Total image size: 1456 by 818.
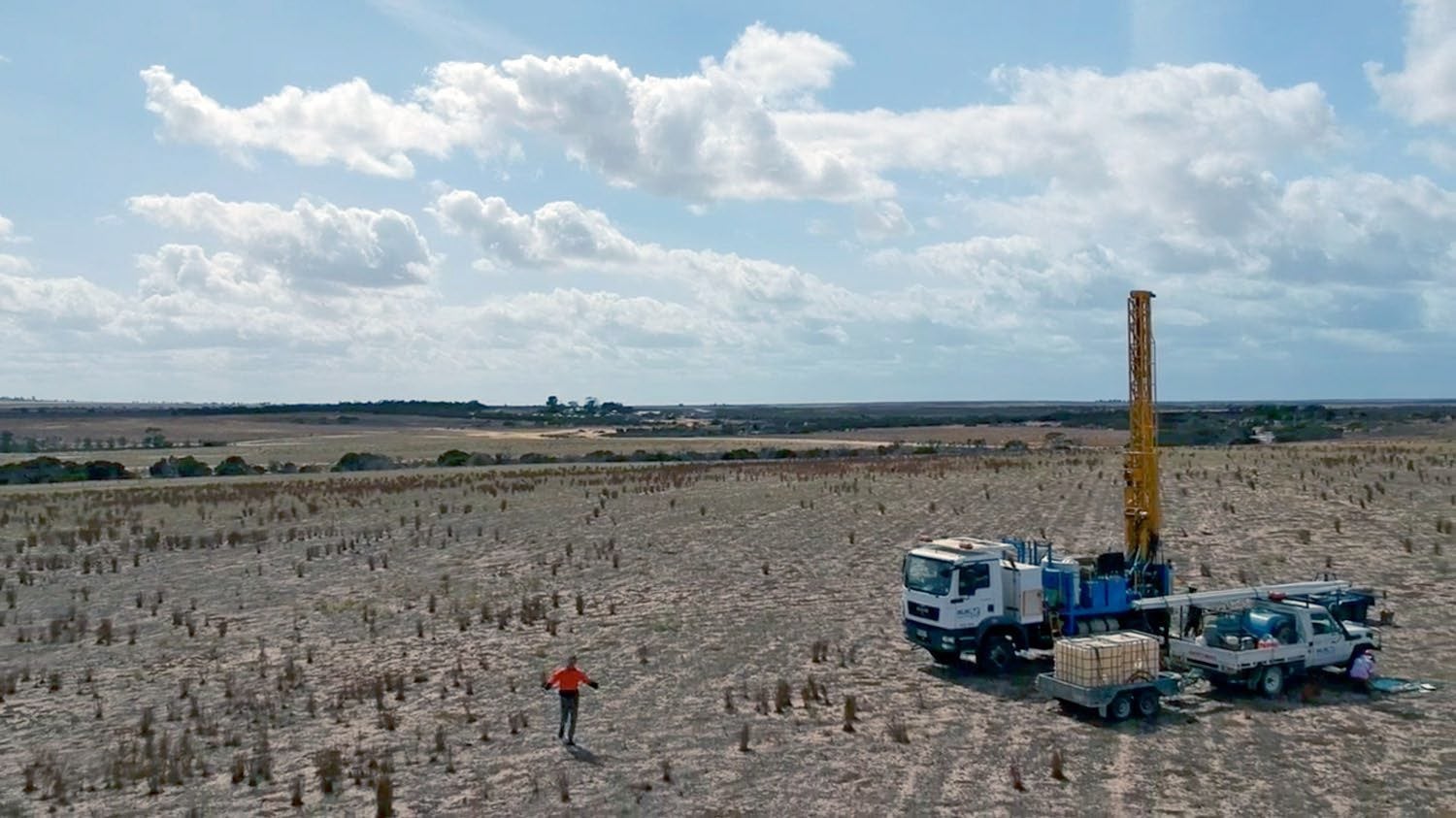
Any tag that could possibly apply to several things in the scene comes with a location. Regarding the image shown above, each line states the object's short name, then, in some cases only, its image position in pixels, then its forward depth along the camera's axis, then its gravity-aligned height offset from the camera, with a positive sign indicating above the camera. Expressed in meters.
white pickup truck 17.17 -3.47
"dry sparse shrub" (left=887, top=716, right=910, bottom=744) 15.40 -4.23
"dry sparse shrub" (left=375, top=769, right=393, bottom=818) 12.84 -4.26
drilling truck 18.53 -3.06
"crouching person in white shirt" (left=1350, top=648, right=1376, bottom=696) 17.53 -3.89
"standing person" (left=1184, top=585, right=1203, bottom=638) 19.41 -3.48
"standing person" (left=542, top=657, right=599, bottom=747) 15.16 -3.54
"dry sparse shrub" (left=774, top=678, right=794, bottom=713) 16.92 -4.16
